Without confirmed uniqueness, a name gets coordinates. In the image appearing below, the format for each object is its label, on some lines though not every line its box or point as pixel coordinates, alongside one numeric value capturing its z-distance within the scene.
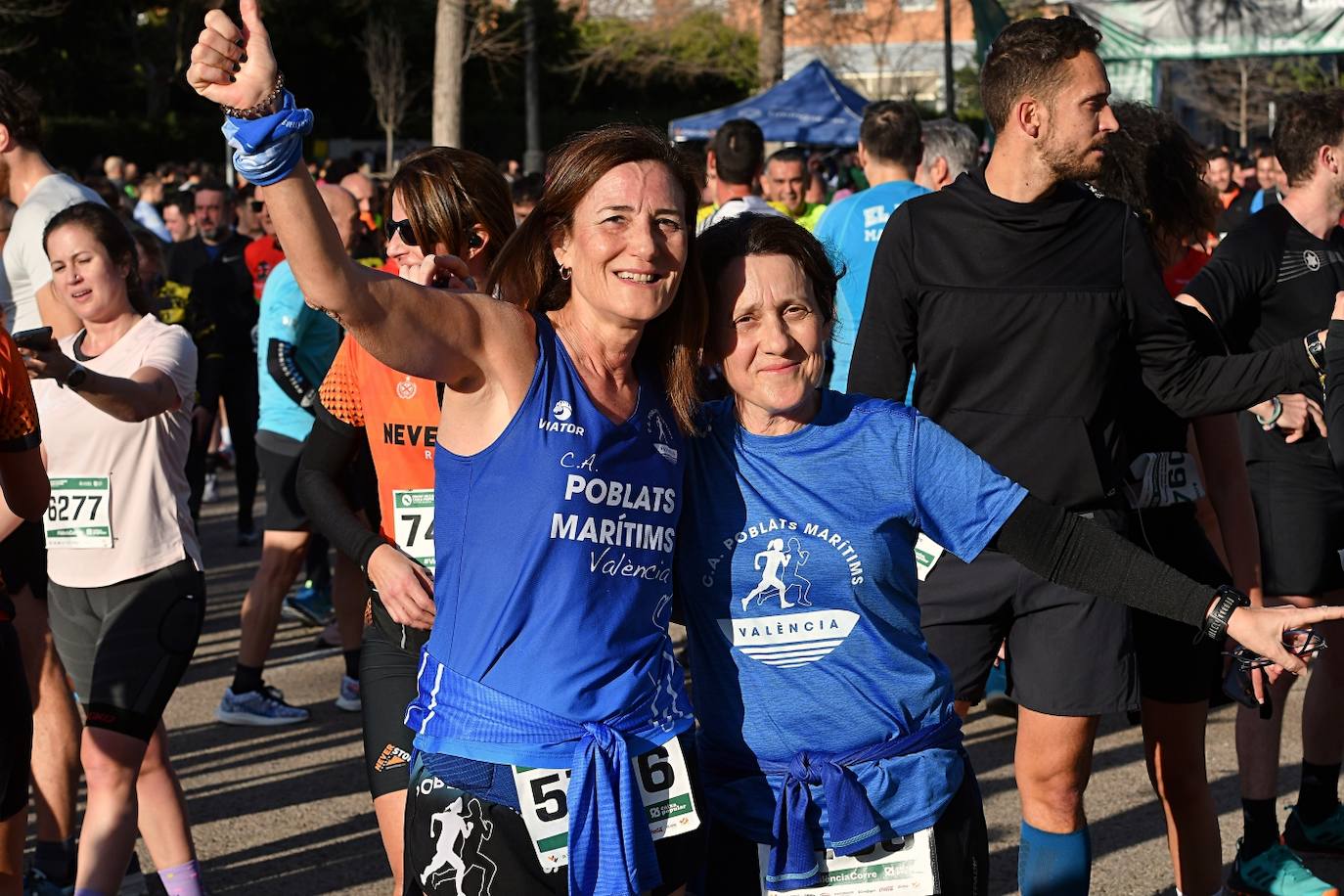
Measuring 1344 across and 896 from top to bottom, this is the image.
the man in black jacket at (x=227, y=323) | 10.08
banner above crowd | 19.50
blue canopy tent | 21.25
